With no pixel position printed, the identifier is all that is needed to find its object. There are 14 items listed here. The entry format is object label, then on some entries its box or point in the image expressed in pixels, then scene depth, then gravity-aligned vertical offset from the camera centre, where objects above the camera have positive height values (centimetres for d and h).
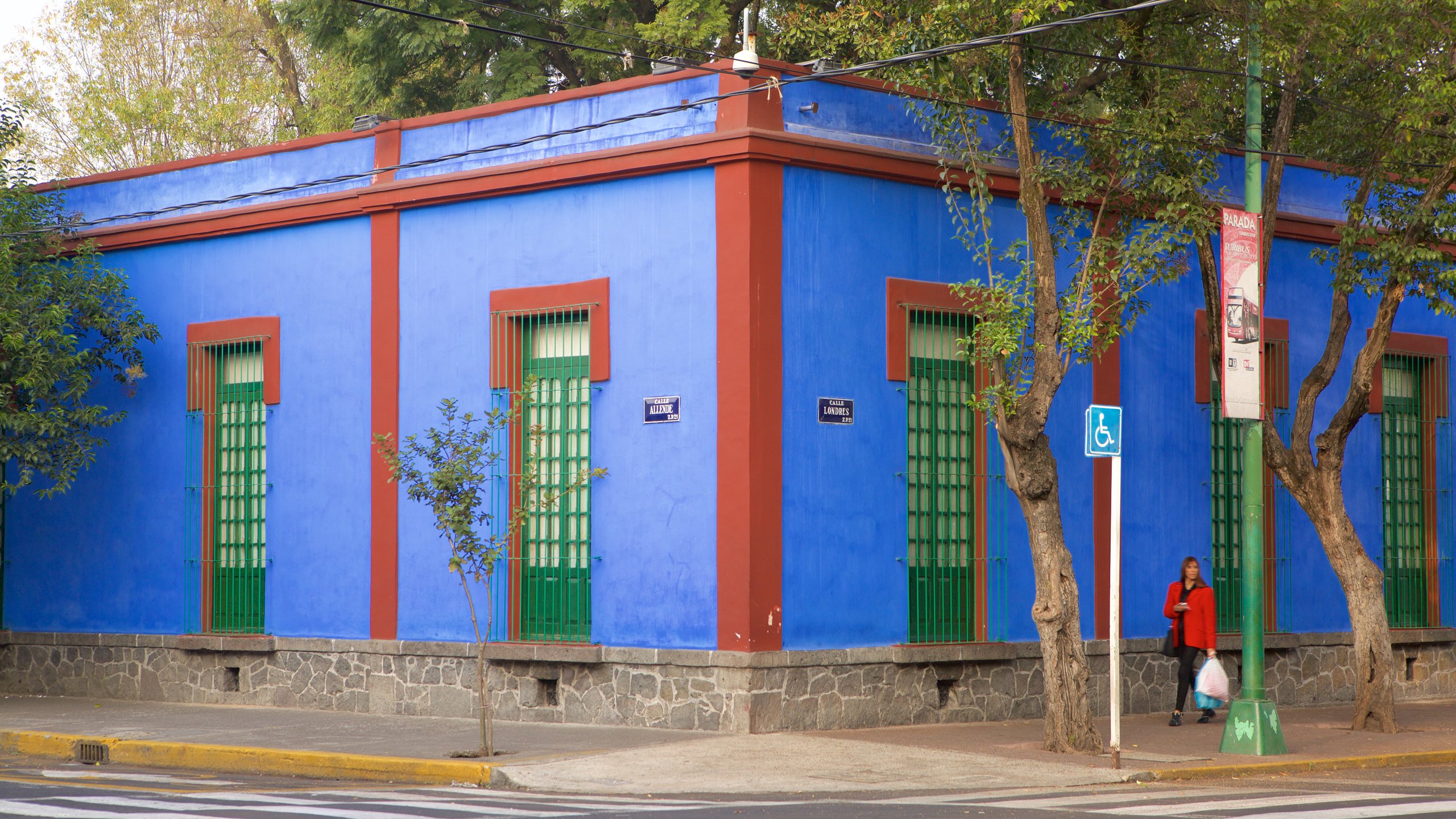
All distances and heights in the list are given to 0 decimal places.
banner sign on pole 1411 +120
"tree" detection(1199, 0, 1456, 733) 1496 +244
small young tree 1330 -23
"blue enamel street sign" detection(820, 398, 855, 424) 1538 +46
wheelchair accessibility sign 1277 +22
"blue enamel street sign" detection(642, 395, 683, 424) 1546 +49
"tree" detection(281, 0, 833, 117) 2889 +753
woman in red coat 1662 -160
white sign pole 1237 -118
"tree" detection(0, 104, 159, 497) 1866 +145
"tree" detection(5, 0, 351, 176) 3388 +785
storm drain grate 1485 -261
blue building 1519 +16
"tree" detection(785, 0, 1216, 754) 1389 +240
